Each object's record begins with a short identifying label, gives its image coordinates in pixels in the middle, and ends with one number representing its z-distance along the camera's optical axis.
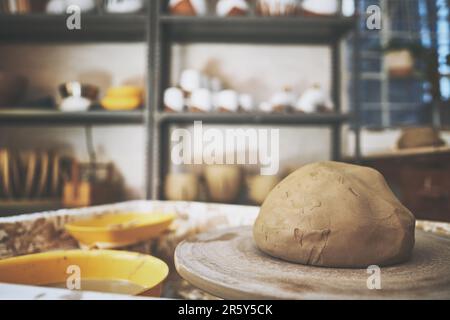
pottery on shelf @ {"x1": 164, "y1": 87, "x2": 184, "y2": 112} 1.85
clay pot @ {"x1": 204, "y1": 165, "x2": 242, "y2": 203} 1.91
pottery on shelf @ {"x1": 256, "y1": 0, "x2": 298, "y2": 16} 1.87
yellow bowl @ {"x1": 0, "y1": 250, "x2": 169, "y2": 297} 0.48
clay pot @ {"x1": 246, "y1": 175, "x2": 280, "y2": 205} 1.85
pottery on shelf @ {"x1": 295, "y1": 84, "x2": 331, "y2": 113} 1.87
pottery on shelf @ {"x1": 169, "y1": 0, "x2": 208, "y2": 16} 1.87
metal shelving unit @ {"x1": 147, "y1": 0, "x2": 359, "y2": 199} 1.85
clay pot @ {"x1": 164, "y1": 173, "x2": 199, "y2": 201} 1.84
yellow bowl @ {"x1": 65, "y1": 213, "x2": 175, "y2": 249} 0.65
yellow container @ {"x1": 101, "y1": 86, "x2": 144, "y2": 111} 1.87
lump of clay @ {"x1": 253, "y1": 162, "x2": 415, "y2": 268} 0.47
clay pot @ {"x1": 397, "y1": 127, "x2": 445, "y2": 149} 1.72
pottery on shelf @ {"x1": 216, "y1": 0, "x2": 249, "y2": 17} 1.87
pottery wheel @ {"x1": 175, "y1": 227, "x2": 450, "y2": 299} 0.36
